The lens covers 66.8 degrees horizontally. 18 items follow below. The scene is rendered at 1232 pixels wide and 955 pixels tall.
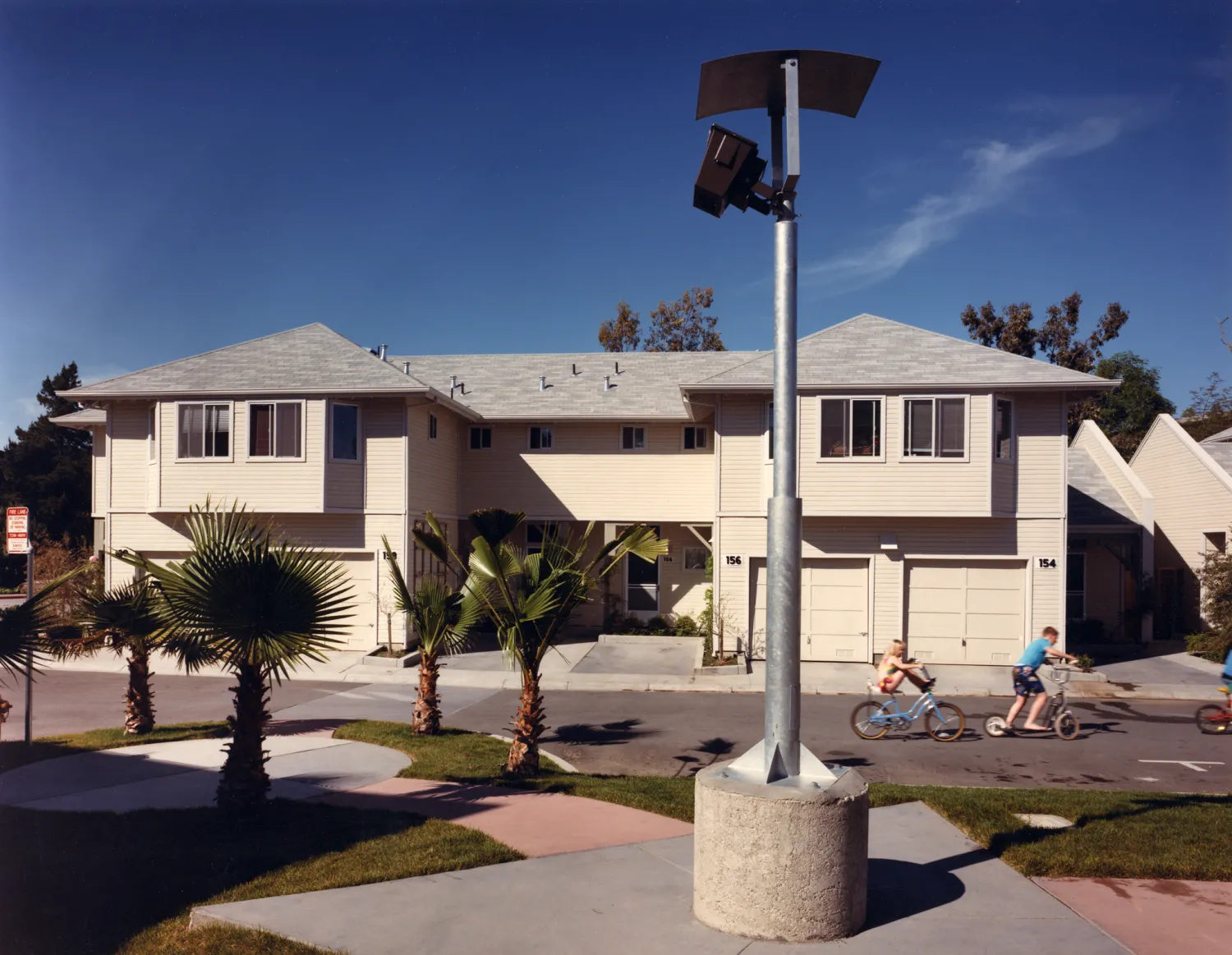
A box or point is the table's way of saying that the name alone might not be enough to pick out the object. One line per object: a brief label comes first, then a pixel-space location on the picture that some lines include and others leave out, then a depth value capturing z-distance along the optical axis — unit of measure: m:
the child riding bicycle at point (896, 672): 14.12
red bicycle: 14.53
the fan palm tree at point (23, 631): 7.40
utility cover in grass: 8.19
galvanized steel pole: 5.80
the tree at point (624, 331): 49.12
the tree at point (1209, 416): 45.38
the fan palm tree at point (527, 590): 10.19
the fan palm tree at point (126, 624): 10.95
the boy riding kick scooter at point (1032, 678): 14.07
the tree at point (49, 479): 43.31
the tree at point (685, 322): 48.47
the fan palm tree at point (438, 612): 11.68
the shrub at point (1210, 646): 21.45
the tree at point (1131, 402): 47.59
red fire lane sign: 12.12
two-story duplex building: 20.34
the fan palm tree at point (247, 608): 7.70
